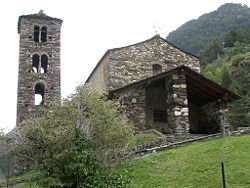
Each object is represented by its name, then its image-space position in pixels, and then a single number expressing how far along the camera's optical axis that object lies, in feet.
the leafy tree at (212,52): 203.17
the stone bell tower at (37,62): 81.71
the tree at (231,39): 213.05
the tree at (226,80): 139.64
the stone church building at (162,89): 62.75
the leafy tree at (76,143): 35.14
